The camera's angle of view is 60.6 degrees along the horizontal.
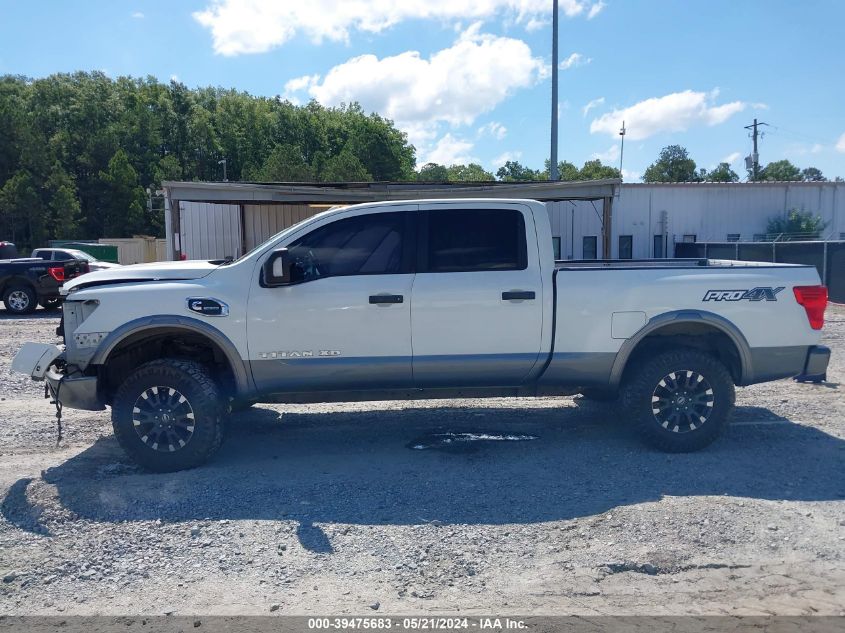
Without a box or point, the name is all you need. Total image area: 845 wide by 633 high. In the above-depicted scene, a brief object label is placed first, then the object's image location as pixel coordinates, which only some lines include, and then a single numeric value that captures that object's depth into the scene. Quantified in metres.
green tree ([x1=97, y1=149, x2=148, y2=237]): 48.00
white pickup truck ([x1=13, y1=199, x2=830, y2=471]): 5.84
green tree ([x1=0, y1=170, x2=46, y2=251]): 43.31
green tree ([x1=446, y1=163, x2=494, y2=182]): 104.68
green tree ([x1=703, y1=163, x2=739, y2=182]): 68.69
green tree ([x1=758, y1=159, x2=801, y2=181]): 73.44
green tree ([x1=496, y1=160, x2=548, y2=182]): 87.19
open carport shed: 18.34
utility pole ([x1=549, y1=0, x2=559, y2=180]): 22.38
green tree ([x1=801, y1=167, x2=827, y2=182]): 78.75
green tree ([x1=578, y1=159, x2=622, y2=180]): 73.44
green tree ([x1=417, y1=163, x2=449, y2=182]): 90.97
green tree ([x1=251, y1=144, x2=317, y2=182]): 42.72
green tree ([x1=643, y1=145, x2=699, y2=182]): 70.31
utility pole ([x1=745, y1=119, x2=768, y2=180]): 44.72
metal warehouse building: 25.11
